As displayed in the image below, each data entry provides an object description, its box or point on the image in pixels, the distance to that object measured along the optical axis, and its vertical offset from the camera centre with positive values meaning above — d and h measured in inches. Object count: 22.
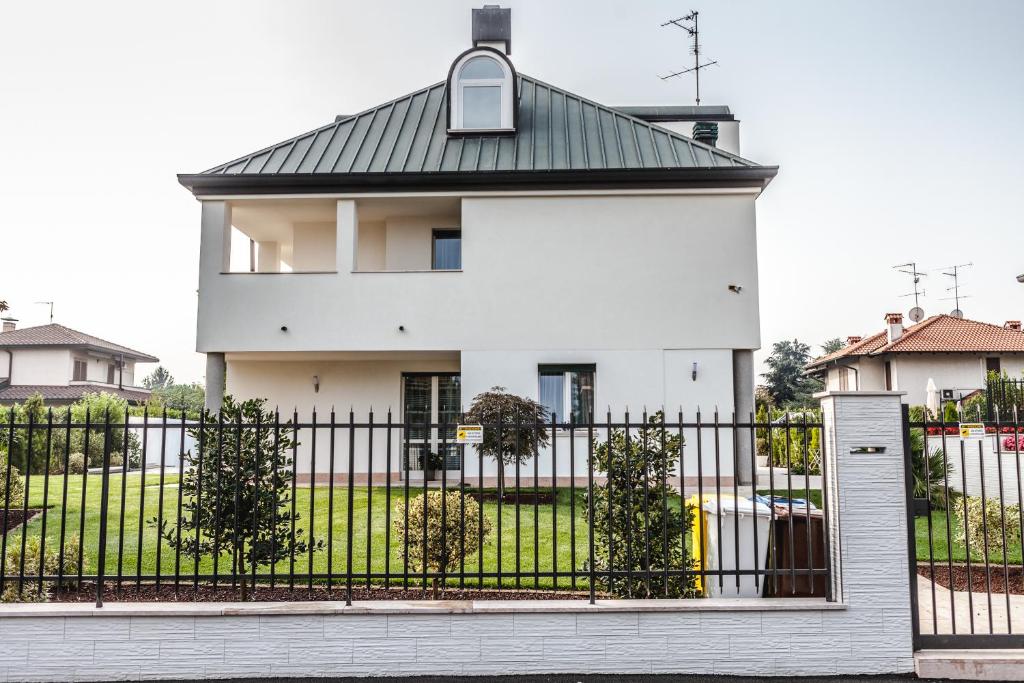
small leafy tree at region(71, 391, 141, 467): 729.0 -28.7
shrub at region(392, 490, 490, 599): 231.0 -41.5
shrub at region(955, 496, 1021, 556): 286.4 -47.6
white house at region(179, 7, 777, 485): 531.8 +96.1
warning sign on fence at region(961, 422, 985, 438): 202.7 -5.9
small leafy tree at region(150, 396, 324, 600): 208.8 -24.7
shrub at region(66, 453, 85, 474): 697.0 -54.5
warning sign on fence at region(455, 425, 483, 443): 202.5 -7.3
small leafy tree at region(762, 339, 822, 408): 2022.6 +82.1
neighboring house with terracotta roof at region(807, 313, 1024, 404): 1198.3 +91.5
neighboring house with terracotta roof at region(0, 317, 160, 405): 1428.6 +98.1
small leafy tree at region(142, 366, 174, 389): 3767.2 +169.5
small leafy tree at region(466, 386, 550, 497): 459.5 -4.9
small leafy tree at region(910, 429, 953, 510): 434.3 -41.4
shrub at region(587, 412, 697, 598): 207.9 -32.2
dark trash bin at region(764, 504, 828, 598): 205.8 -44.9
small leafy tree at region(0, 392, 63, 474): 625.9 -38.4
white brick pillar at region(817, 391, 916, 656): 190.2 -27.2
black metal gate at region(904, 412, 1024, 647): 192.4 -63.6
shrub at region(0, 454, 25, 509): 332.5 -40.0
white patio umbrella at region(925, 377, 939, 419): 743.7 +8.8
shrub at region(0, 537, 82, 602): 210.5 -52.5
